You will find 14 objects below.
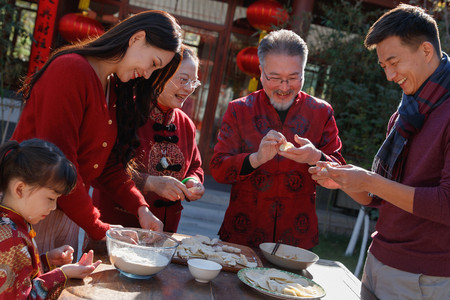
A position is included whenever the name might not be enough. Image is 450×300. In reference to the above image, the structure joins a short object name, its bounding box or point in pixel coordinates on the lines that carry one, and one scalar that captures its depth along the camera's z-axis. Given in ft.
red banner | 20.58
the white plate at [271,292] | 5.26
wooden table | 4.91
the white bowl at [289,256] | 6.49
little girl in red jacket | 4.69
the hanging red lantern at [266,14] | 20.34
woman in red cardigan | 5.49
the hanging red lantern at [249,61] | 21.29
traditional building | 22.63
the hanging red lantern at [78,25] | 20.81
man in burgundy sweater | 5.94
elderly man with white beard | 7.73
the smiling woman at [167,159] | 7.52
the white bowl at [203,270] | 5.40
